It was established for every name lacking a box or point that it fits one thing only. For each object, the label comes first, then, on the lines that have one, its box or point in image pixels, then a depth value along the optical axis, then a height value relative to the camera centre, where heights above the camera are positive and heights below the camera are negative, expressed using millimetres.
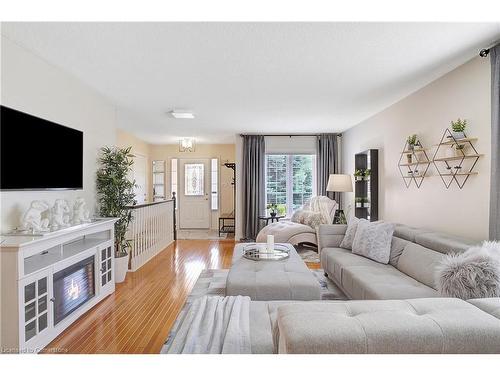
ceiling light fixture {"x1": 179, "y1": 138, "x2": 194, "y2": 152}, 5766 +824
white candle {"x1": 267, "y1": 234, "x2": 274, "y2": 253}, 3365 -658
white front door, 8273 -219
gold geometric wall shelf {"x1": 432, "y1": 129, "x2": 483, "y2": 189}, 2656 +261
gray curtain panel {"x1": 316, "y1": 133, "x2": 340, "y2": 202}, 6602 +605
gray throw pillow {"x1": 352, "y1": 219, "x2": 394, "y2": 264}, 3053 -593
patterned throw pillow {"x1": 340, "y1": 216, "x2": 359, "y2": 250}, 3578 -592
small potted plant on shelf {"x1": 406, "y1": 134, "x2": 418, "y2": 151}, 3510 +532
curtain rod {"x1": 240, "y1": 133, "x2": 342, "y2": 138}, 6643 +1152
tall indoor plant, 3621 -113
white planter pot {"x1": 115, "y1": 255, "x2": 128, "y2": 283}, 3715 -1042
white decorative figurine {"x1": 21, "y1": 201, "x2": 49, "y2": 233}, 2291 -263
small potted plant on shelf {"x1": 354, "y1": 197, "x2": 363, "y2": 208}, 5198 -266
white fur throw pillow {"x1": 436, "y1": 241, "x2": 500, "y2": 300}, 1812 -554
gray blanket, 1490 -794
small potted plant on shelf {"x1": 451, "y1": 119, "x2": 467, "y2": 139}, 2693 +526
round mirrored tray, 3221 -768
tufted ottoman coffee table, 2418 -811
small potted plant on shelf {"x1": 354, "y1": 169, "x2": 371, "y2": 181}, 4930 +196
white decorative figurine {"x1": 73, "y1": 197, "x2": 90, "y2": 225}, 2907 -244
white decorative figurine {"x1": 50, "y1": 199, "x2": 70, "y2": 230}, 2607 -255
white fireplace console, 1943 -760
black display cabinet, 4715 +18
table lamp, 5418 +19
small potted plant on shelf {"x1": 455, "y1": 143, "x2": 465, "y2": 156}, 2734 +348
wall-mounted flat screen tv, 2297 +295
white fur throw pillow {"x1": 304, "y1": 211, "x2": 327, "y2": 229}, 5613 -637
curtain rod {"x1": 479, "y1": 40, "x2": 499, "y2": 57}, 2379 +1079
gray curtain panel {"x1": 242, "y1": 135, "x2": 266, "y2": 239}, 6629 +183
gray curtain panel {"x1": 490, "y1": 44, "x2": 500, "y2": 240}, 2252 +307
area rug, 3164 -1196
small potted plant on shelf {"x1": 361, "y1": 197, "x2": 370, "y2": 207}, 5080 -274
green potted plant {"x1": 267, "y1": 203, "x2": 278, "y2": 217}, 6387 -499
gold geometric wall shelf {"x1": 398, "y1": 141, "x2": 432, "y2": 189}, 3413 +267
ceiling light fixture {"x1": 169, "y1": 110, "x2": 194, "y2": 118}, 4523 +1116
